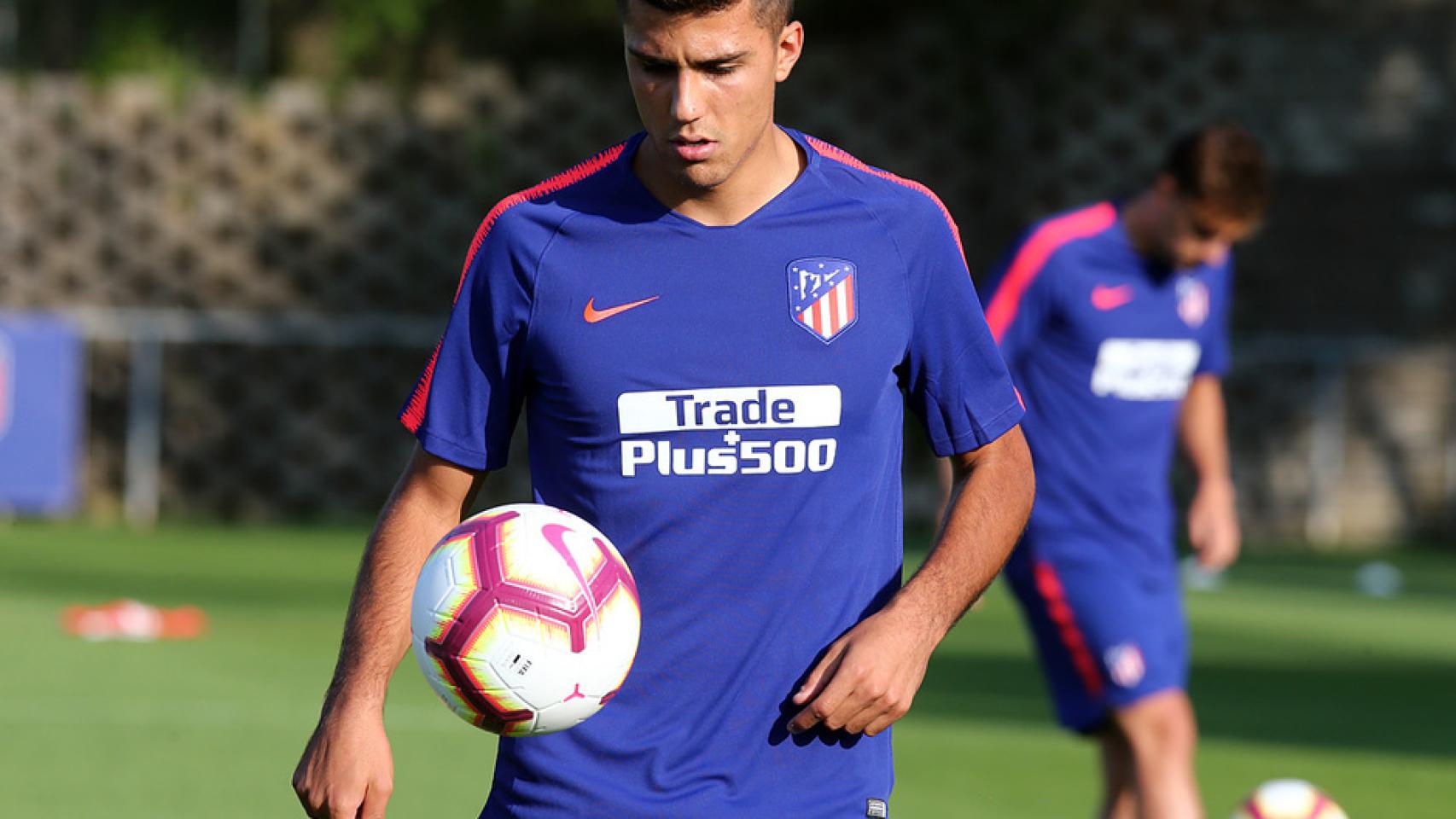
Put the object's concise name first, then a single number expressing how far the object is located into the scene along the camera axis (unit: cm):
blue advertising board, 4072
